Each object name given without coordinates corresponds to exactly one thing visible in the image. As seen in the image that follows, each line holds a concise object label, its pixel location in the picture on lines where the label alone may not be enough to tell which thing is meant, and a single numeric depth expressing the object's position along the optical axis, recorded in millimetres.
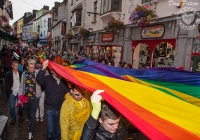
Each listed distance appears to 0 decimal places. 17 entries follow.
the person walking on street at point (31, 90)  4660
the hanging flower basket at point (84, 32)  19469
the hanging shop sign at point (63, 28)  30322
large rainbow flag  1960
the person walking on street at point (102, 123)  2018
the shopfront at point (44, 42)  47312
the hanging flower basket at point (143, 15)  9383
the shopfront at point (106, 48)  13897
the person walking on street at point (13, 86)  5418
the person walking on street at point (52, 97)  3860
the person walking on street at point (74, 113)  2943
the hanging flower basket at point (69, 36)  24922
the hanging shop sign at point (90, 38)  18588
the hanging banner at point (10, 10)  19703
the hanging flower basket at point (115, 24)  12789
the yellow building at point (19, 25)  74812
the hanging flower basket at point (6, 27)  23566
